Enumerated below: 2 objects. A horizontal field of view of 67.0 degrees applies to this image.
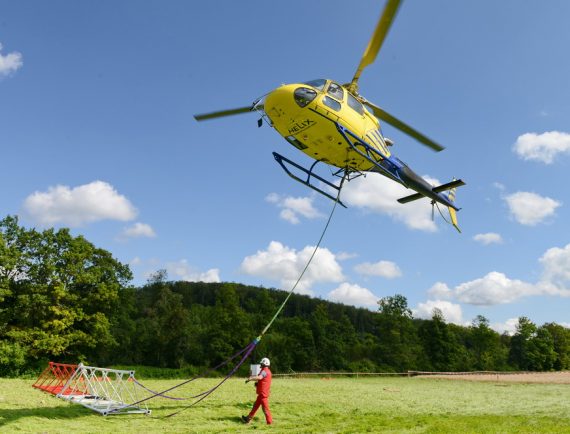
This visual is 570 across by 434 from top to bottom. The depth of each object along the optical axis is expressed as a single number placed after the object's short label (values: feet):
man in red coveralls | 36.24
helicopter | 38.60
